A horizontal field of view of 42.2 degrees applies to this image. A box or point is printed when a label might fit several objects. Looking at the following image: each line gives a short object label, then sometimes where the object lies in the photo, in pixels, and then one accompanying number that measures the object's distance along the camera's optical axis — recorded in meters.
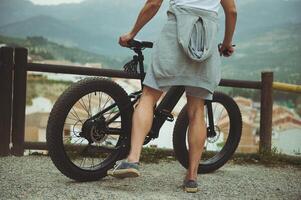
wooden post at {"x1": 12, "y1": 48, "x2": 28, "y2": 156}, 3.04
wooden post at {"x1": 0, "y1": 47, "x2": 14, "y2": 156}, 3.02
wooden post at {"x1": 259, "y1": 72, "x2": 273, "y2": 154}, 3.72
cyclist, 1.96
